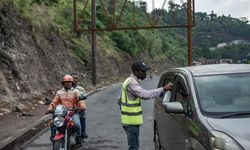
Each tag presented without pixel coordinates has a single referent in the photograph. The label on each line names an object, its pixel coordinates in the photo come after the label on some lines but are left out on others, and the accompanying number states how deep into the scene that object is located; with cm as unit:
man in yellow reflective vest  755
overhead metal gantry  3509
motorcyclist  962
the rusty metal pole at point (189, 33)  3559
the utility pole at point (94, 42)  3762
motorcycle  841
